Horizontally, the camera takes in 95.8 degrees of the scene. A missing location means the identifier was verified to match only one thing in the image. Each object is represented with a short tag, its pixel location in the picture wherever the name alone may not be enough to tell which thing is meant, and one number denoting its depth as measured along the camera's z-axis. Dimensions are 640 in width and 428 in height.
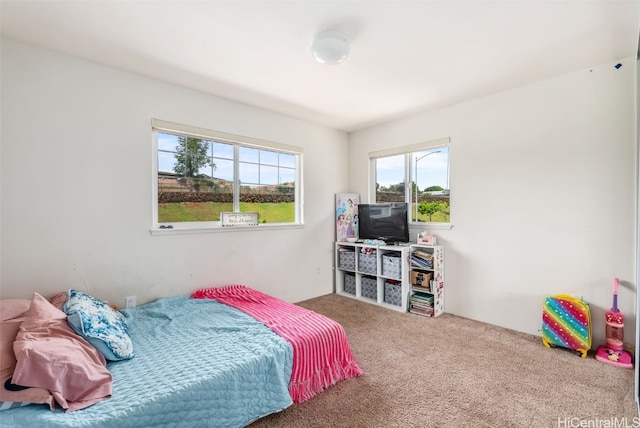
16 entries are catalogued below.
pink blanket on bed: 1.91
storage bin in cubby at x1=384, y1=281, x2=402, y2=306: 3.56
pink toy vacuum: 2.25
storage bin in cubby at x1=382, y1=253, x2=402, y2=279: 3.54
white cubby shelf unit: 3.52
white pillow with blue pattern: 1.63
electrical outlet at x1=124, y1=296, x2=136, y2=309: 2.57
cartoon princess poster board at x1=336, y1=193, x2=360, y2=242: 4.31
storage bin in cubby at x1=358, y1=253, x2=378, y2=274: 3.79
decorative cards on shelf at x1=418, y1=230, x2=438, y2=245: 3.48
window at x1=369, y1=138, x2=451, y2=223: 3.58
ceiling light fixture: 2.00
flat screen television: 3.68
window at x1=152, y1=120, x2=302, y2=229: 2.91
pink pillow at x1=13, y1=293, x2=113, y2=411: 1.28
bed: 1.31
